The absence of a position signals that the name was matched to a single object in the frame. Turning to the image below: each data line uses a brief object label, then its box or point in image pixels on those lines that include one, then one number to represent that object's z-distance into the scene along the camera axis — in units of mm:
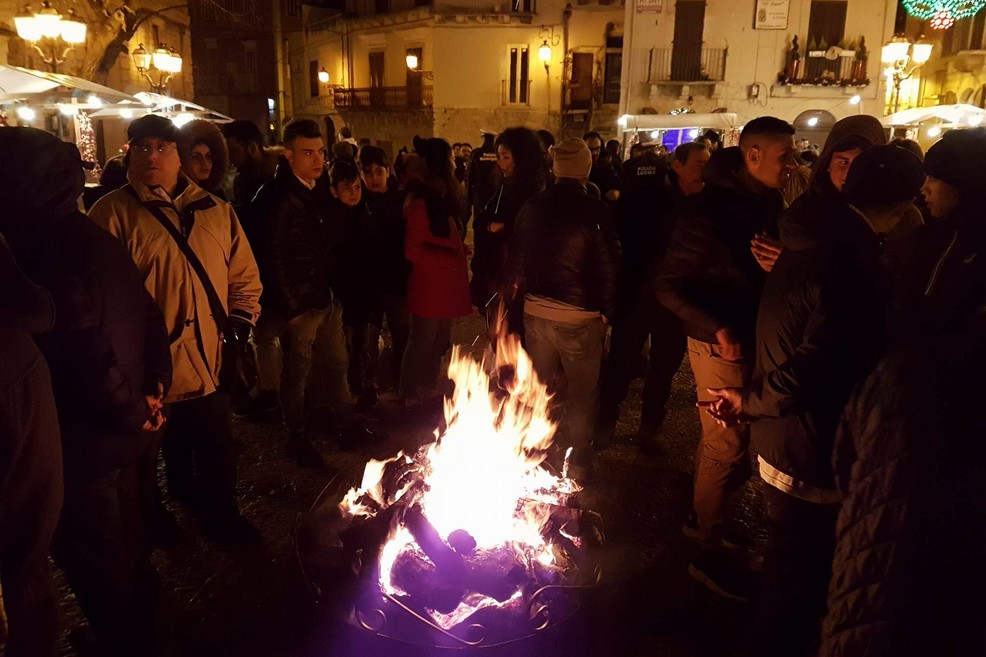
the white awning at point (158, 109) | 11650
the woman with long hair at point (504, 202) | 5906
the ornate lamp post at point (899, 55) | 17889
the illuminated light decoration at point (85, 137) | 11156
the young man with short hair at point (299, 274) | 4883
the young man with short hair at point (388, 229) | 6301
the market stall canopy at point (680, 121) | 19625
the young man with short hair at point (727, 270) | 3855
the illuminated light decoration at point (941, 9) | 13969
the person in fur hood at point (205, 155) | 5102
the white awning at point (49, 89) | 8758
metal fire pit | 3012
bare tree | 16781
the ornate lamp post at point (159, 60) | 16016
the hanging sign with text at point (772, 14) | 24469
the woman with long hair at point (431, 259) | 5883
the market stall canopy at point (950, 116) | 13531
